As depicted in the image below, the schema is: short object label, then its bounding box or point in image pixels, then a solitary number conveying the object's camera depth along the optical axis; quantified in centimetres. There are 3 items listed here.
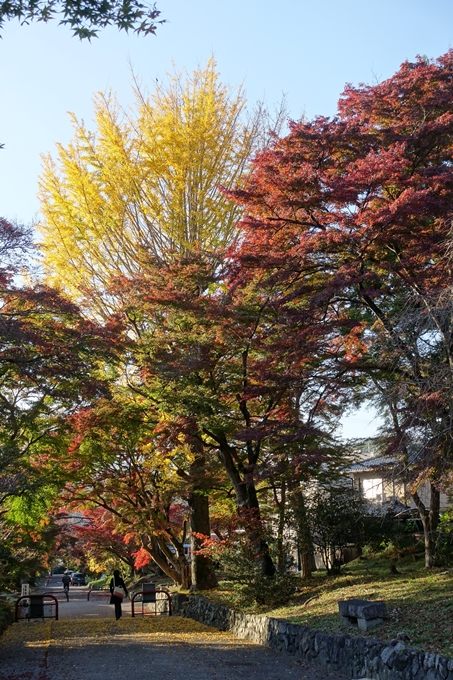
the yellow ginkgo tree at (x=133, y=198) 1886
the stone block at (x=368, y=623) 982
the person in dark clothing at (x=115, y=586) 1861
